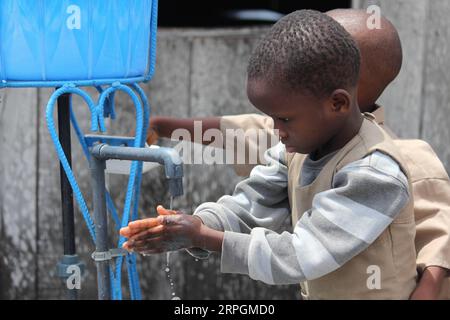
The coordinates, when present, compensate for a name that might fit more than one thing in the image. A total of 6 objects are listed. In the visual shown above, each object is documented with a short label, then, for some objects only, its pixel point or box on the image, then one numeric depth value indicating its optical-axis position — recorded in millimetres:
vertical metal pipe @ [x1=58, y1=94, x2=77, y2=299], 2848
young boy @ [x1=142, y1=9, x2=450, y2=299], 2776
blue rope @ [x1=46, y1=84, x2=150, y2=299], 2763
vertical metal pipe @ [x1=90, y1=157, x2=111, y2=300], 2759
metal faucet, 2612
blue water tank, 2710
